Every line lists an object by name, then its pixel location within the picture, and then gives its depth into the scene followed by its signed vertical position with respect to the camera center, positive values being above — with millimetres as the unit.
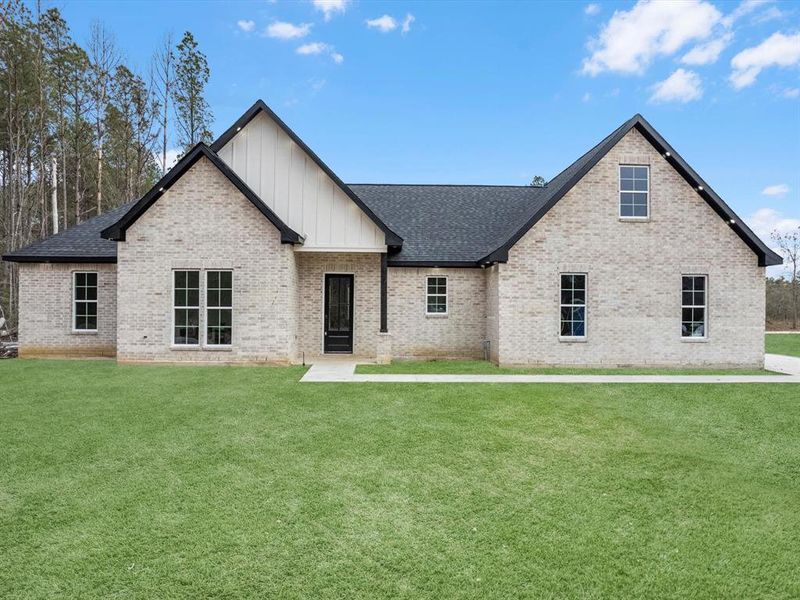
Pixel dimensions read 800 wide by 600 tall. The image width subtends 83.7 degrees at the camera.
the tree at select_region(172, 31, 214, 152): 26172 +12327
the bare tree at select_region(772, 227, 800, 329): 35312 +4462
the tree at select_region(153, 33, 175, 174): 25828 +13703
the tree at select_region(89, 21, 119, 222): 24109 +12941
